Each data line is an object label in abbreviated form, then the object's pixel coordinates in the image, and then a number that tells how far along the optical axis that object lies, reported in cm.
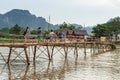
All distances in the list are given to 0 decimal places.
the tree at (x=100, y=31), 14206
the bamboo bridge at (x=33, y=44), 3566
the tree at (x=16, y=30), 15941
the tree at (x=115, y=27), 14500
